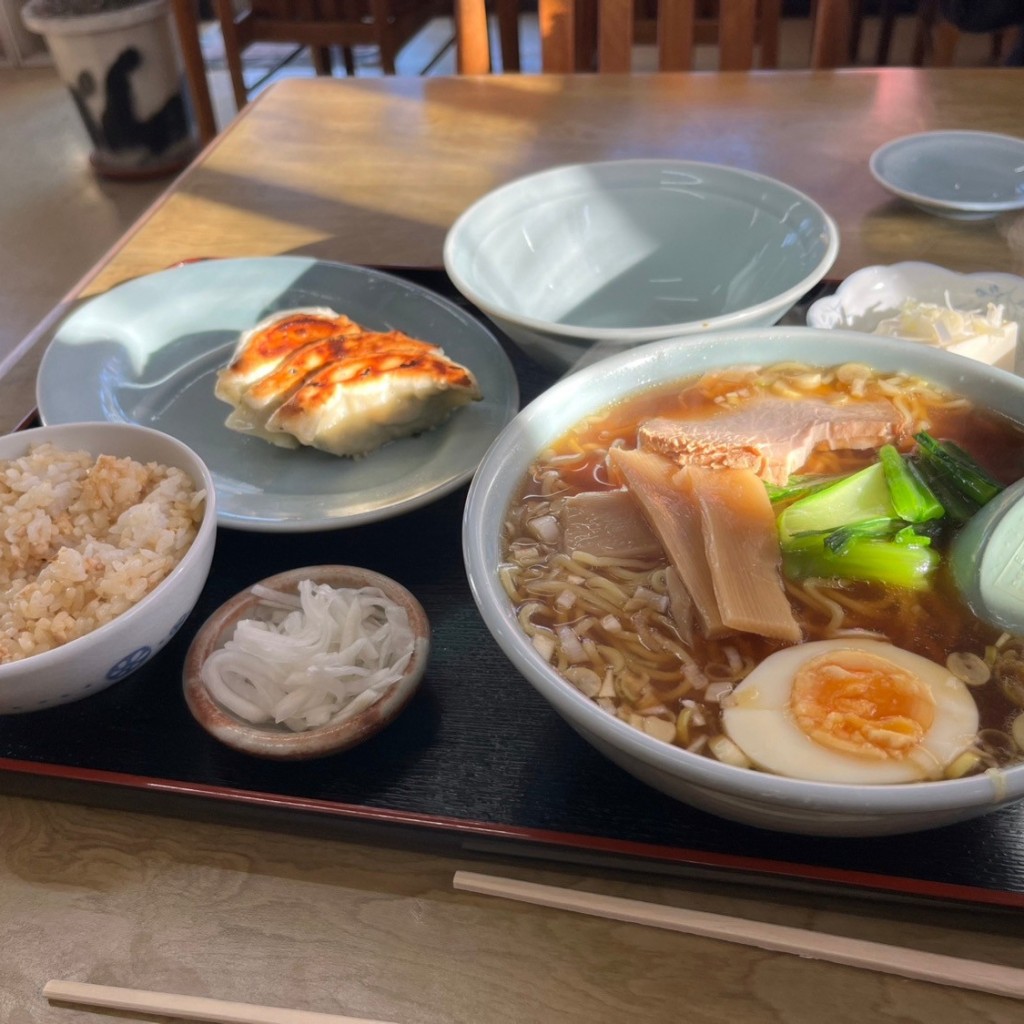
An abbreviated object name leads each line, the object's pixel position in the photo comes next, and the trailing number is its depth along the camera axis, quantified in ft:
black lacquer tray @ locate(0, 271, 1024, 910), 1.08
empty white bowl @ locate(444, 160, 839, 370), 1.75
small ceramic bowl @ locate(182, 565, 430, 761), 1.16
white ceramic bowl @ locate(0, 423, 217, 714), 1.16
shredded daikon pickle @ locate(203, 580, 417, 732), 1.22
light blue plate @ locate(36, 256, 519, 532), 1.53
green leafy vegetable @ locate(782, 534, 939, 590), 1.20
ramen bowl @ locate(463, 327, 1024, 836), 0.94
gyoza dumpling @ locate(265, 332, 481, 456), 1.58
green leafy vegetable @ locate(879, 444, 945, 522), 1.24
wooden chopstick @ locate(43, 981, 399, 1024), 1.02
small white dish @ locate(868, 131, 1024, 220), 2.08
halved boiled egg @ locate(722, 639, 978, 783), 1.03
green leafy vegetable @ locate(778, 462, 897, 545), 1.24
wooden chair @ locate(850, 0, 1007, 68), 4.50
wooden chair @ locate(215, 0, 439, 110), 4.64
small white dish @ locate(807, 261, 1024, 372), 1.64
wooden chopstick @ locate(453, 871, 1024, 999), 1.02
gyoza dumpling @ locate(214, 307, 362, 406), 1.67
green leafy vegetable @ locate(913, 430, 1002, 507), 1.26
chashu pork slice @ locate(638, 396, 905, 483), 1.35
